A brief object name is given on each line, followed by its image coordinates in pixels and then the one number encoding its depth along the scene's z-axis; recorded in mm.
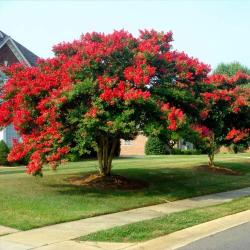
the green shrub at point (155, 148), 41188
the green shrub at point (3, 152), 24688
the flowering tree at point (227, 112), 19734
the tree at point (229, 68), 29914
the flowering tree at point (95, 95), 11945
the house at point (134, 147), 46375
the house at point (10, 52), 30609
